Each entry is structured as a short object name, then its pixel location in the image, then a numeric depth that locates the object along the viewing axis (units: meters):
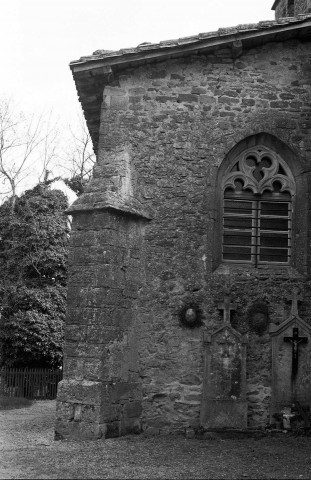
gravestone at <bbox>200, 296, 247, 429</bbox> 9.52
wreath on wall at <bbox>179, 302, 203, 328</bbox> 9.85
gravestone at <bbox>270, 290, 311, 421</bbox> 9.71
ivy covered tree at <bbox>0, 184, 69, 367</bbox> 19.39
